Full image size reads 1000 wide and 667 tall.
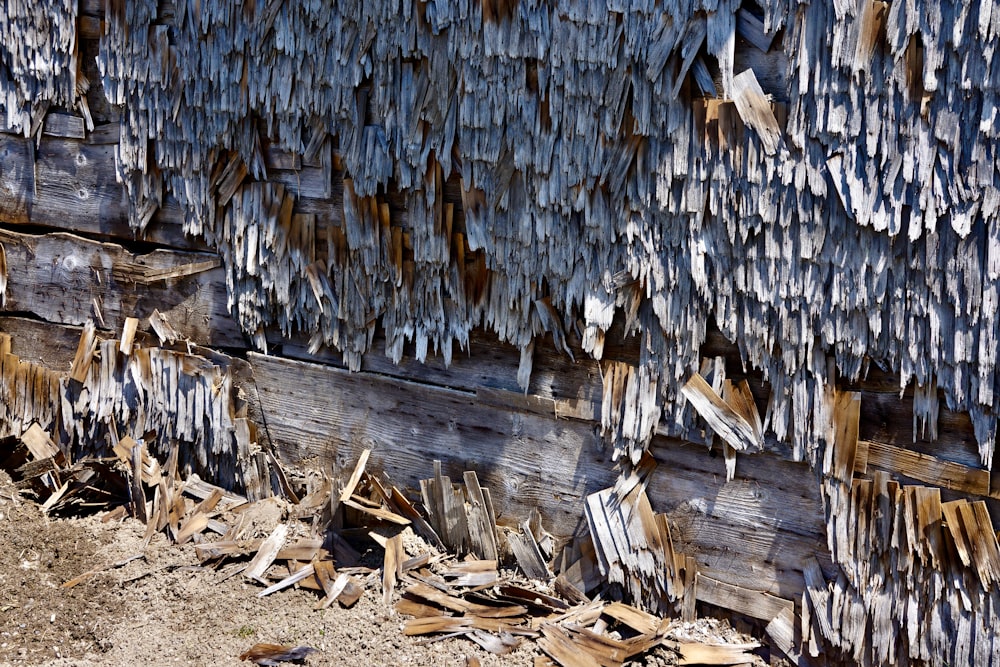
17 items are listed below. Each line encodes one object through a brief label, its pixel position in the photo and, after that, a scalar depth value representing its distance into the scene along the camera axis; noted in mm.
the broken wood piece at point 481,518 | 3406
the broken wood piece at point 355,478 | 3561
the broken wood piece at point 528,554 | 3342
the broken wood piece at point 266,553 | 3467
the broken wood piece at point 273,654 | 3046
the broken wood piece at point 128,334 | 3930
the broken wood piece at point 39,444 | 4125
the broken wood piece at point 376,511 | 3483
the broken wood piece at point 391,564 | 3338
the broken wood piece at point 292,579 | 3381
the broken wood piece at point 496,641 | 3082
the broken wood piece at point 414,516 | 3533
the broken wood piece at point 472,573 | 3355
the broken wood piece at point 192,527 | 3693
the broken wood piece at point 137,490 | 3865
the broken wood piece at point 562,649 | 2994
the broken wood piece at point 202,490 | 3863
